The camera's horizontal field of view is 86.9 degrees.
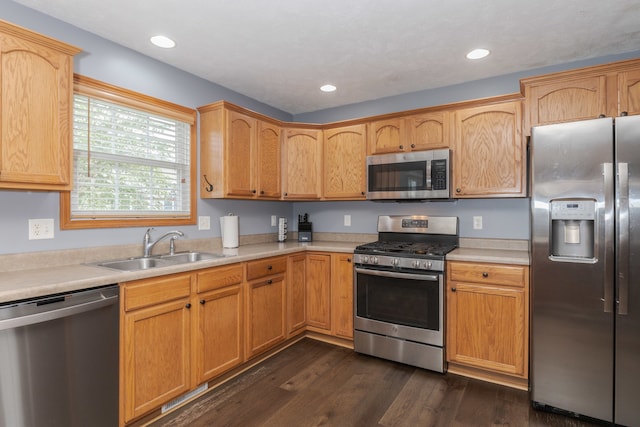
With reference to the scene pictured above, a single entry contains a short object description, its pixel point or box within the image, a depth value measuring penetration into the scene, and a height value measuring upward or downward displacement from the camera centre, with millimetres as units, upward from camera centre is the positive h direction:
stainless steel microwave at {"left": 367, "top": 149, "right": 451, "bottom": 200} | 2963 +327
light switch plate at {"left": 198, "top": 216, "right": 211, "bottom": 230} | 3023 -106
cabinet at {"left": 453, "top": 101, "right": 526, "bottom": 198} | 2721 +494
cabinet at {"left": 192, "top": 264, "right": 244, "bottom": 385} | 2311 -809
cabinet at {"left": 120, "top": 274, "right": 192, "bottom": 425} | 1898 -803
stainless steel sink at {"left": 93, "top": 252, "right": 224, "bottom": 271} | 2337 -373
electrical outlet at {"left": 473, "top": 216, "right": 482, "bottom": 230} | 3133 -107
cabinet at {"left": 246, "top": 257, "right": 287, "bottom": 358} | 2742 -802
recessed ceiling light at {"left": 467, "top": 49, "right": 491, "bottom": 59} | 2549 +1213
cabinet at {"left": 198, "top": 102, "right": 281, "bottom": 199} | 2879 +523
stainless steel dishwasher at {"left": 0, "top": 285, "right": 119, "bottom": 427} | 1484 -718
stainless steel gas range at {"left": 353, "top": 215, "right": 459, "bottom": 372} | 2695 -744
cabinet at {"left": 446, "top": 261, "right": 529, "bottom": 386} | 2443 -826
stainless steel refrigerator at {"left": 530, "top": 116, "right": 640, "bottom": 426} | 1988 -354
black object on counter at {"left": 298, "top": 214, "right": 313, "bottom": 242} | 3861 -232
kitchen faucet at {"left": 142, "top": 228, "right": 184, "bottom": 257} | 2523 -229
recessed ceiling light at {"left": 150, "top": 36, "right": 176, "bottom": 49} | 2354 +1203
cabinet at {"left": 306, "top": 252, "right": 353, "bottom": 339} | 3178 -796
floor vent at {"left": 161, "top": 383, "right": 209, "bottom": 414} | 2139 -1243
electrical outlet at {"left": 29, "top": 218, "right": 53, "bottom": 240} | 2023 -109
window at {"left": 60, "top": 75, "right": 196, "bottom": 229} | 2264 +382
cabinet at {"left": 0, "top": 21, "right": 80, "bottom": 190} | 1702 +536
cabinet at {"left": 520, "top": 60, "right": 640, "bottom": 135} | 2229 +818
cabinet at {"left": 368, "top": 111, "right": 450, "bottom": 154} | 3041 +738
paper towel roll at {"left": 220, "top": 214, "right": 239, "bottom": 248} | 3129 -184
